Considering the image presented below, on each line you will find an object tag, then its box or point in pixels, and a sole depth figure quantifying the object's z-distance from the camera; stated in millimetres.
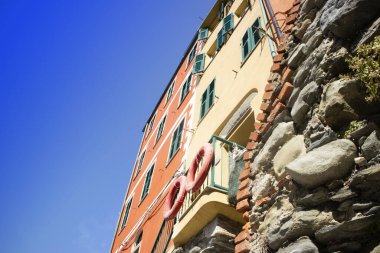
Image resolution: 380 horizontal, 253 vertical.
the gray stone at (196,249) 5166
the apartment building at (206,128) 5320
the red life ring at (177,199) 6281
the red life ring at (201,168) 5484
